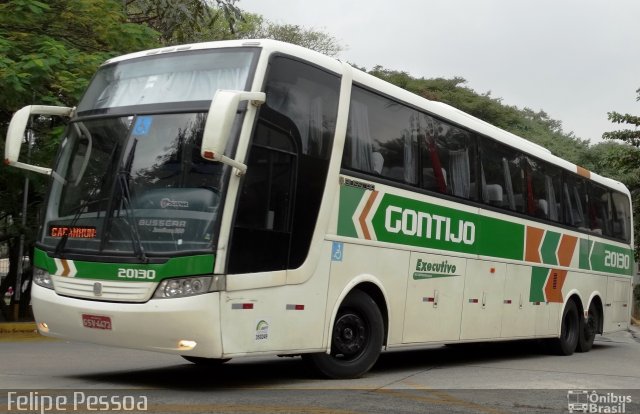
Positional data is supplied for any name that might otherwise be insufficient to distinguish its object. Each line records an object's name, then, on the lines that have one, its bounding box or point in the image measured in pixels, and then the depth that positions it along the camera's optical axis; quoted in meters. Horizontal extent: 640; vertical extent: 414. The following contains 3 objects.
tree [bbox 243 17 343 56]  46.41
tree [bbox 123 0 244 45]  16.41
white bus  7.59
